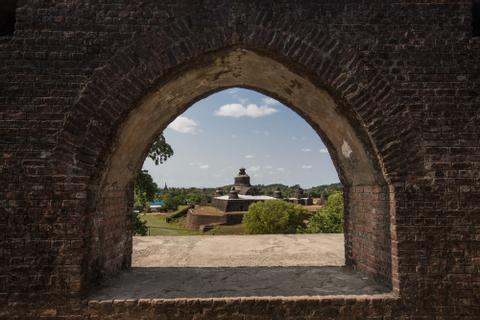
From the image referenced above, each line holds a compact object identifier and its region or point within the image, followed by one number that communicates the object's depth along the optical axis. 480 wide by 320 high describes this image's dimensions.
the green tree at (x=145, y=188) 13.51
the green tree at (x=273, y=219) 25.05
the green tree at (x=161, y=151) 14.13
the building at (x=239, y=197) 40.12
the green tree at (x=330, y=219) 19.69
